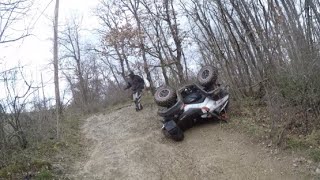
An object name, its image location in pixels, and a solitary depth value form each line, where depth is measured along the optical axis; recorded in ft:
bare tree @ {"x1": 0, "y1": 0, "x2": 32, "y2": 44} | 18.75
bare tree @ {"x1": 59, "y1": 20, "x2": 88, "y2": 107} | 74.03
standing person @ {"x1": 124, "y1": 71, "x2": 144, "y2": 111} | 34.90
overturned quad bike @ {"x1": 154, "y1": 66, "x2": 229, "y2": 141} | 24.30
